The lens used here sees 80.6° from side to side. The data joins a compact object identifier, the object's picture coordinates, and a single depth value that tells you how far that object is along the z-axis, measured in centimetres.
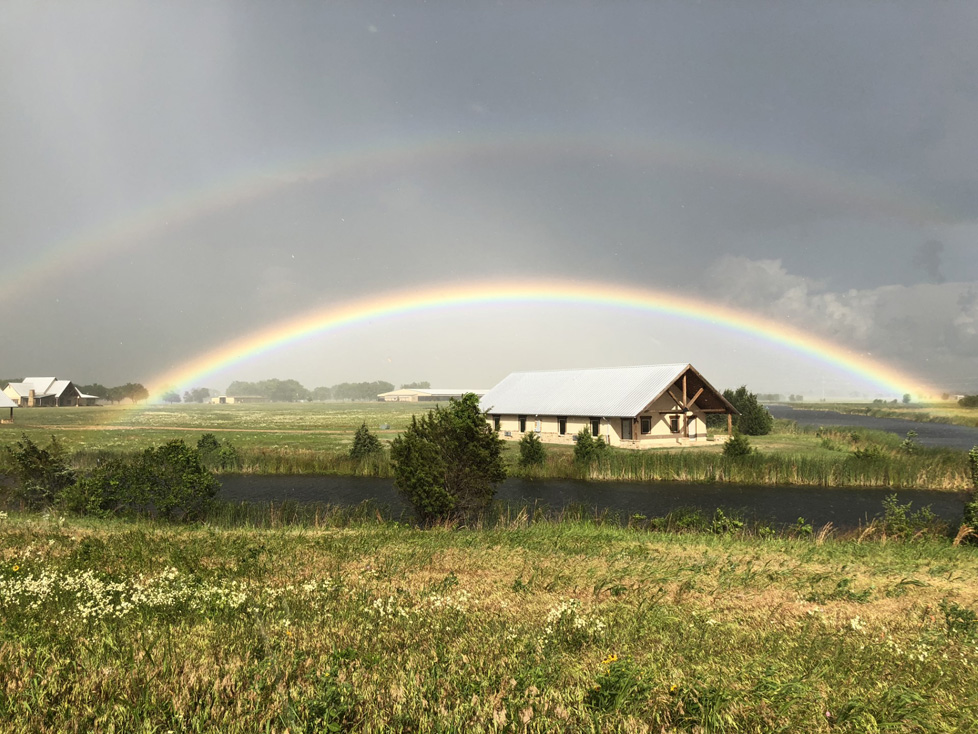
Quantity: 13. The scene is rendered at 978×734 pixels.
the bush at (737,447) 3384
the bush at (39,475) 1945
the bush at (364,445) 3638
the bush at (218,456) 3547
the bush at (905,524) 1607
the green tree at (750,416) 5647
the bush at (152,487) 1766
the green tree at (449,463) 1739
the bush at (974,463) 1633
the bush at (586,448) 3378
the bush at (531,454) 3431
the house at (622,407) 4253
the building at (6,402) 6532
